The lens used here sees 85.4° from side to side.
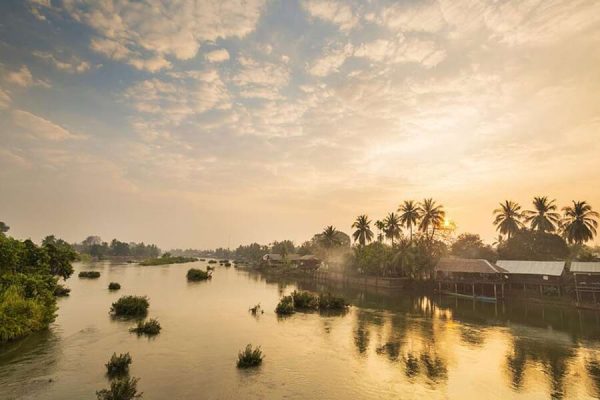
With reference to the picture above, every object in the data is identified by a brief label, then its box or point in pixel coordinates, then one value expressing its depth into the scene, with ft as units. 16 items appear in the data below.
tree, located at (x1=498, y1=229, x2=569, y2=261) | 226.79
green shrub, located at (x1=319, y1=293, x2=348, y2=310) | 151.02
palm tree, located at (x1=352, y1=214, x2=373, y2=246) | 318.45
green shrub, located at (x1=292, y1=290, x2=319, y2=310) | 149.89
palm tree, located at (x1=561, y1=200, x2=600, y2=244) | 213.05
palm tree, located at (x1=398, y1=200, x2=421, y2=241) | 259.80
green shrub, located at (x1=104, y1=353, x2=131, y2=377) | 63.26
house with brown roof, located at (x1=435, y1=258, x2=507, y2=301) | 193.16
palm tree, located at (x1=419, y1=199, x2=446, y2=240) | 252.62
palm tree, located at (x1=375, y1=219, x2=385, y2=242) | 285.84
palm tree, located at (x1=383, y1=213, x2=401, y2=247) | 278.67
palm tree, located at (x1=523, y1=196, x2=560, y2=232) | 231.09
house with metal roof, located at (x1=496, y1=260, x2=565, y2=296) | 180.14
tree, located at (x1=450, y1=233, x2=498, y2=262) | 255.00
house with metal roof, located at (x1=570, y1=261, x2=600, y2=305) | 161.28
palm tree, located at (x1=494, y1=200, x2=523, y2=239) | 245.65
